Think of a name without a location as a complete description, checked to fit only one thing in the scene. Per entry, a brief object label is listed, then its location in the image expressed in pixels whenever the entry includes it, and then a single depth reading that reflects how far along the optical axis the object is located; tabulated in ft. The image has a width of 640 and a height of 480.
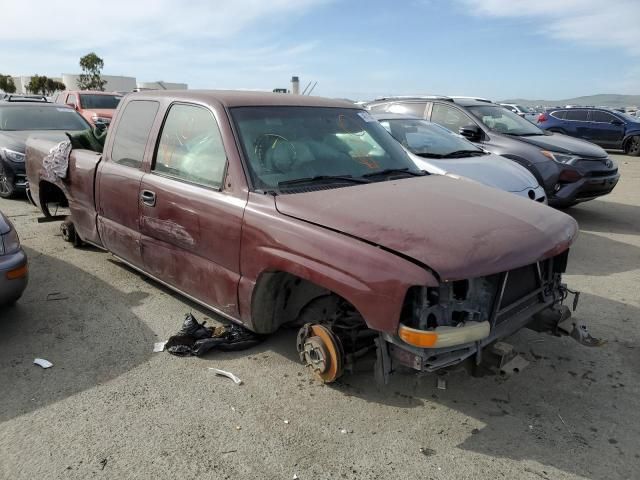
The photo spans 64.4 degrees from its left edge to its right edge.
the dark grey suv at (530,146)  24.73
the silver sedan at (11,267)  11.98
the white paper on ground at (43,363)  11.30
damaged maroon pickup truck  8.46
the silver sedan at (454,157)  19.34
